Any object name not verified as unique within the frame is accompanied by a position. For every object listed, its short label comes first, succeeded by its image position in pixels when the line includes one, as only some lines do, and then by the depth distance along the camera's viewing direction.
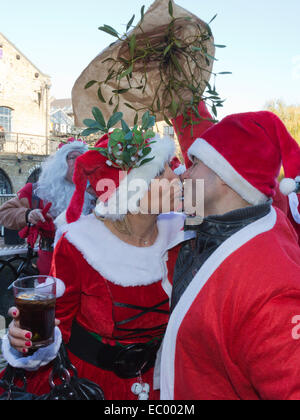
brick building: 19.45
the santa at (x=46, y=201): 3.96
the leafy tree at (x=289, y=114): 15.45
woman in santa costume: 1.74
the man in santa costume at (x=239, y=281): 1.07
